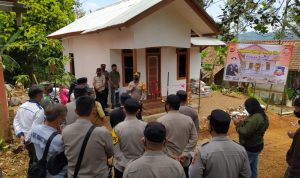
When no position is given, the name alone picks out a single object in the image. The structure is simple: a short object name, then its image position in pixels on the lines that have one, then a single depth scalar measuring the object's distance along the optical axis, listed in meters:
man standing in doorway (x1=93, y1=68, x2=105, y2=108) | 7.44
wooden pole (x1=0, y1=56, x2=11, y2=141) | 5.42
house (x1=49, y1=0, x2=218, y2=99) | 7.62
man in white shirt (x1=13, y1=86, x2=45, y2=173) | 3.20
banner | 7.32
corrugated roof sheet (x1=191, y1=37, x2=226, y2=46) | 11.27
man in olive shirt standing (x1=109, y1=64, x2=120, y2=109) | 7.89
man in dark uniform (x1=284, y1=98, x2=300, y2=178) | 2.76
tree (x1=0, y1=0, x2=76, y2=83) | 11.49
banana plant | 7.14
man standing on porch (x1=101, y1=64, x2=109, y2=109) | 7.80
